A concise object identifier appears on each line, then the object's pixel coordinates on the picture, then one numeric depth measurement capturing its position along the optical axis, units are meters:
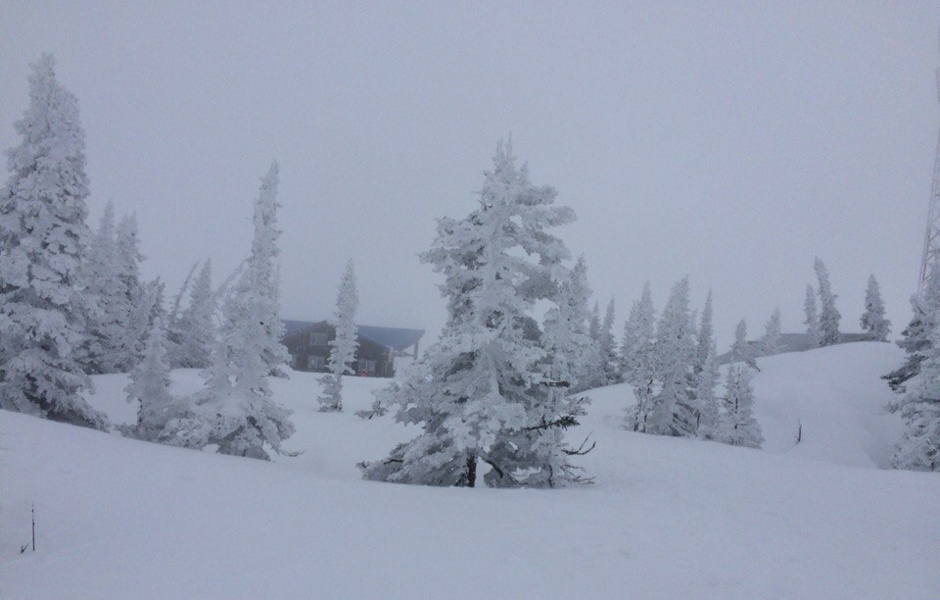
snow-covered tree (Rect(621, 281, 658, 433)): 37.81
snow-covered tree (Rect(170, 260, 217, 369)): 49.75
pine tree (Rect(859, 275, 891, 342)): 63.44
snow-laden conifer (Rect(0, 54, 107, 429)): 15.30
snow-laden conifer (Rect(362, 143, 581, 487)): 11.45
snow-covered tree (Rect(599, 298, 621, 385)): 66.00
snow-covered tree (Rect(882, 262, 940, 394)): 34.97
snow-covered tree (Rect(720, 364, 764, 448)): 34.44
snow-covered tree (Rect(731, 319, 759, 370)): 61.19
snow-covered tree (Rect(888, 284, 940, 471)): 21.38
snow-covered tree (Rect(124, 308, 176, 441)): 16.23
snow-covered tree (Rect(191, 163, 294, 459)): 14.91
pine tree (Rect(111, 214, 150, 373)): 37.66
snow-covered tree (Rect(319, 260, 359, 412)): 41.56
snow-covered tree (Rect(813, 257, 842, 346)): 64.31
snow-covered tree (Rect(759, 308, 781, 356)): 75.06
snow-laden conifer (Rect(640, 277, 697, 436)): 36.91
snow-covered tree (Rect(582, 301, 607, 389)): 62.50
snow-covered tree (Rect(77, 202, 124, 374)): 34.16
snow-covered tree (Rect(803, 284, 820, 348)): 72.31
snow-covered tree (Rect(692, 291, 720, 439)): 39.74
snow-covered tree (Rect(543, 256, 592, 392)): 12.54
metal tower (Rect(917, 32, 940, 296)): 42.62
